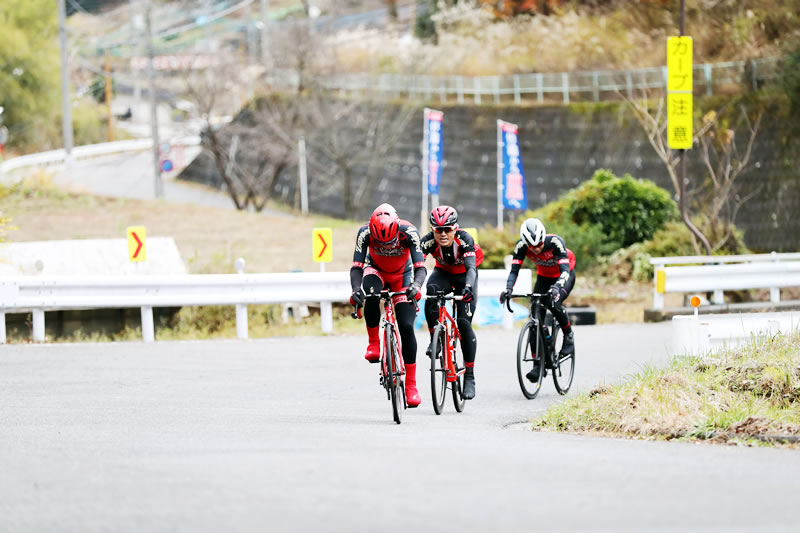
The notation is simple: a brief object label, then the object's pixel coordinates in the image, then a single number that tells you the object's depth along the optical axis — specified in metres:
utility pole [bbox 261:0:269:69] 66.27
